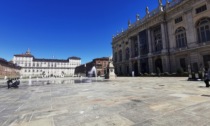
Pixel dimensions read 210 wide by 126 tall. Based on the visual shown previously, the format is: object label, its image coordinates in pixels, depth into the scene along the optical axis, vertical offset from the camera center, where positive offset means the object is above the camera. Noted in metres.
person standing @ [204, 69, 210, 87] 9.00 -0.55
